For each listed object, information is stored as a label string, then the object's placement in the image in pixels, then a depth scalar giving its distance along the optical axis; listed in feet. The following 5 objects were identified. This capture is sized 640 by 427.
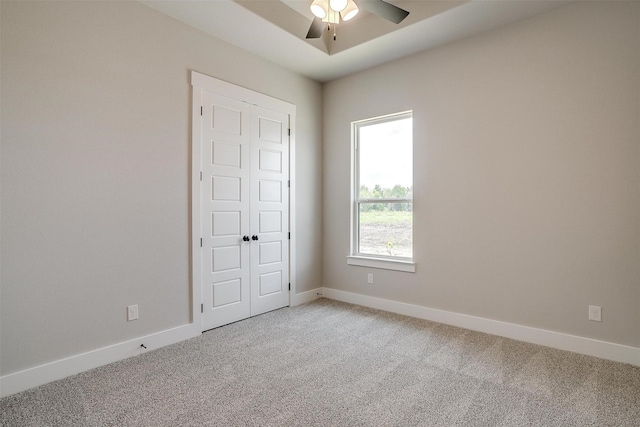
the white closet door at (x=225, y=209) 10.91
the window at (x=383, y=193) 12.76
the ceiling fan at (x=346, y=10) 7.07
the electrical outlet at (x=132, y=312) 9.15
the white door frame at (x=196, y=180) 10.46
